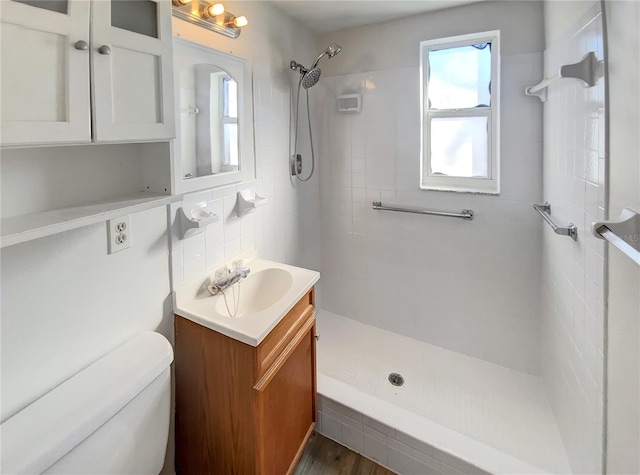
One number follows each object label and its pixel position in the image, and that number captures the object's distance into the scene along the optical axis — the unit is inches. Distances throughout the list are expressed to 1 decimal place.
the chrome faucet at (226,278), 59.7
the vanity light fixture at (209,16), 54.0
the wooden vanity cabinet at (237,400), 49.2
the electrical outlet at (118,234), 44.7
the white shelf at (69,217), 29.4
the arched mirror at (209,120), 55.7
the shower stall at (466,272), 55.1
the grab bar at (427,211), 85.6
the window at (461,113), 83.4
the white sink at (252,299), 49.3
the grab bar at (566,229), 55.4
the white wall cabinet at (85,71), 28.2
